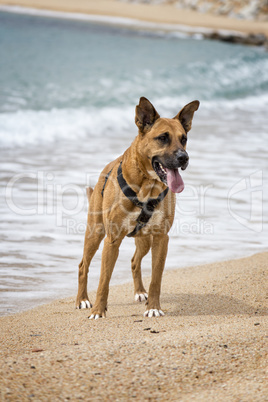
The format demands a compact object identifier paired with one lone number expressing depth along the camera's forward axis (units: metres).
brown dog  9.21
